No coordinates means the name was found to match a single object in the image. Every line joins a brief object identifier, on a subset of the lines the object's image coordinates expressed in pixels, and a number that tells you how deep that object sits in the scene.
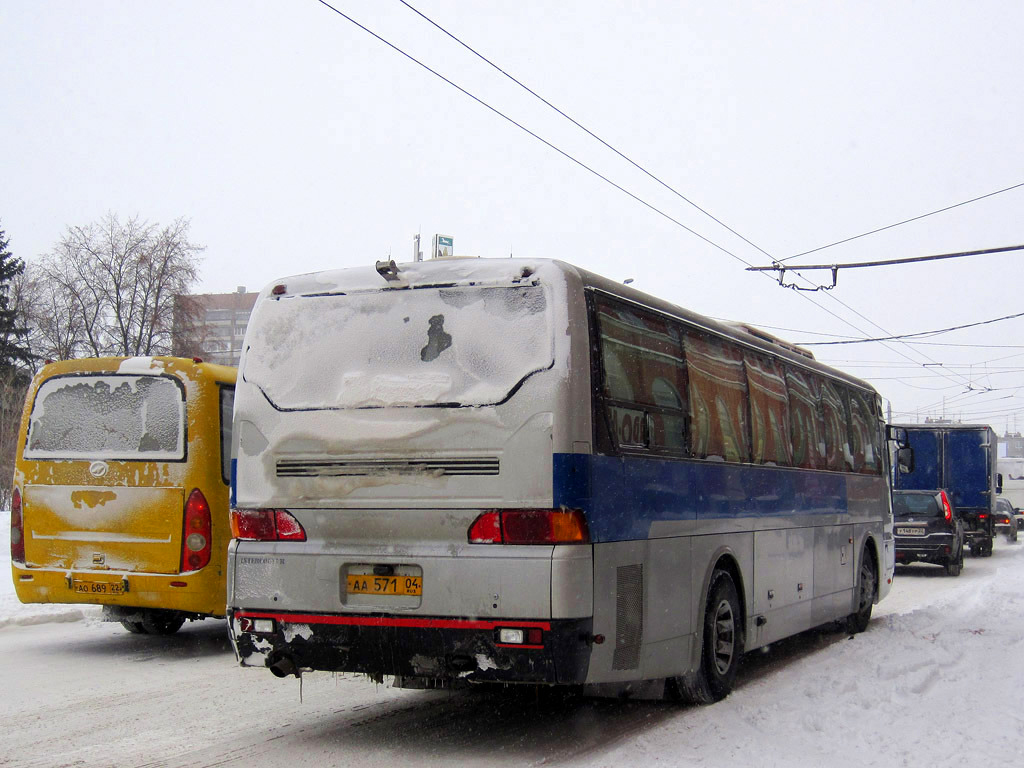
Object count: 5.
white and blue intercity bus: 5.99
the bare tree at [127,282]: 54.23
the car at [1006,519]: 35.70
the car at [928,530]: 21.84
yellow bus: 9.38
